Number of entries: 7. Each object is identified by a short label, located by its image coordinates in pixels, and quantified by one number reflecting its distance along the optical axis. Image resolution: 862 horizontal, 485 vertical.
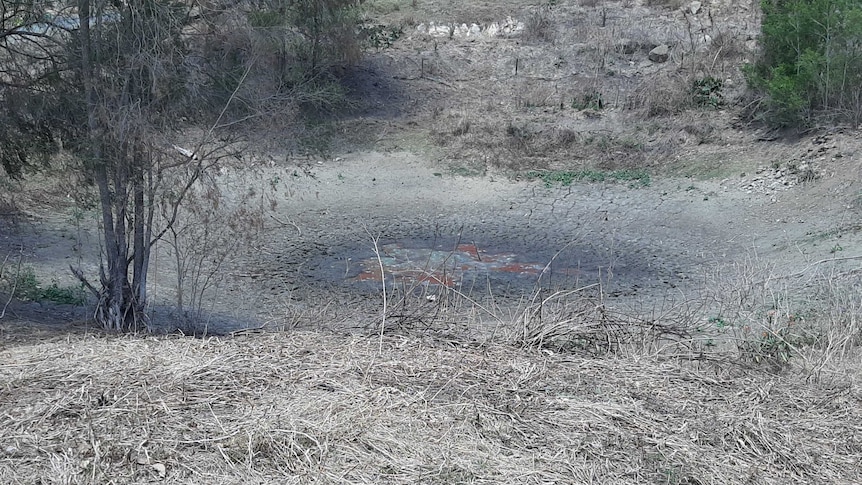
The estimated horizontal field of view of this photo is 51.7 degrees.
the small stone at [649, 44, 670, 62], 20.34
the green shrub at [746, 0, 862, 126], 15.44
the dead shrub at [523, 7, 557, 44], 22.14
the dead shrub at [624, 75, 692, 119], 18.75
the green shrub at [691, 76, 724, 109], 18.70
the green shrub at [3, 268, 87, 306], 10.15
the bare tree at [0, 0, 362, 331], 8.40
